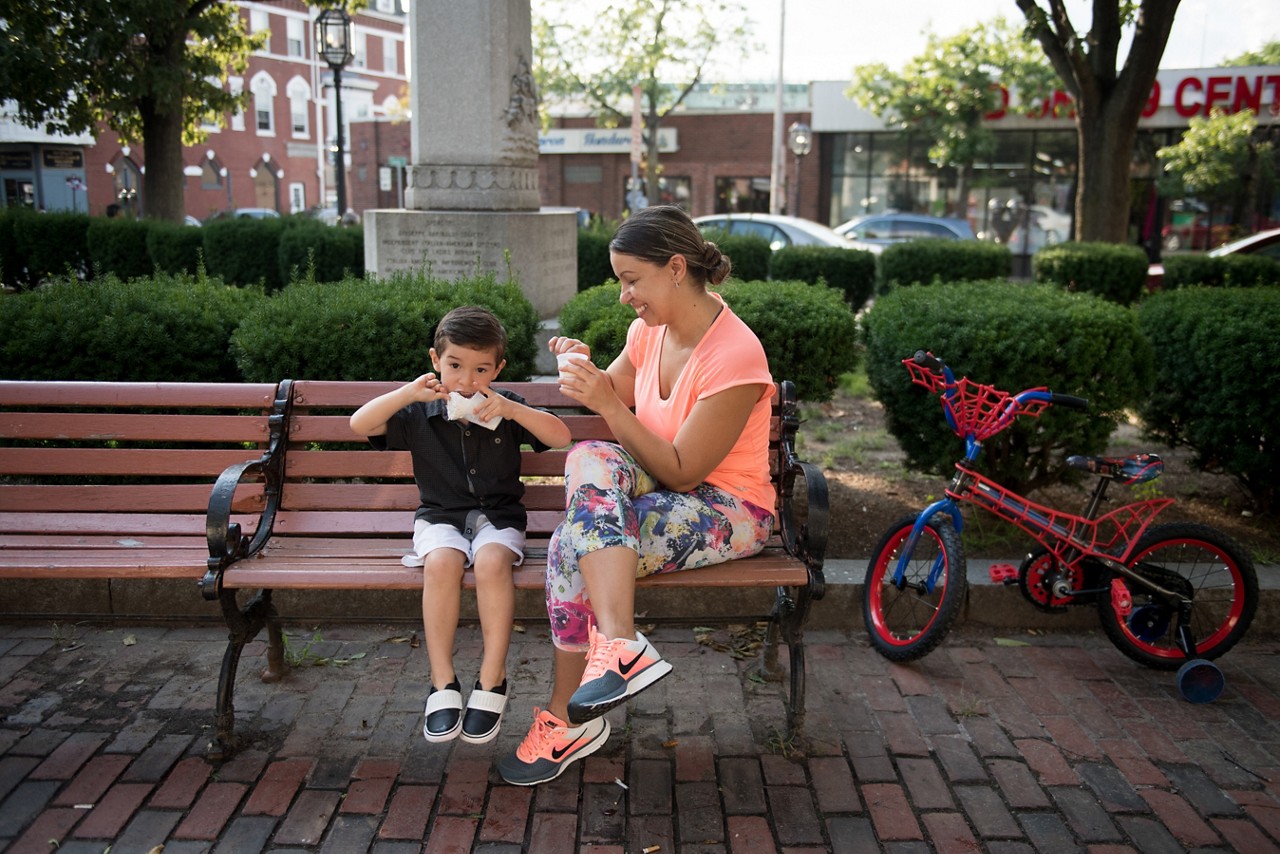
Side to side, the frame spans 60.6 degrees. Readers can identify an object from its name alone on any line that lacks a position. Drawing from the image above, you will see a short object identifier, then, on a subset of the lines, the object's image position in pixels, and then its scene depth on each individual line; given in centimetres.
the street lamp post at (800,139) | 2873
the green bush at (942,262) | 1160
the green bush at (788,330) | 482
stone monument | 799
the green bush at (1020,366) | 453
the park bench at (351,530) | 324
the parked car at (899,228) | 2423
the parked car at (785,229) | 1711
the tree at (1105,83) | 1055
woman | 299
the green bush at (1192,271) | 1145
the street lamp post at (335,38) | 1568
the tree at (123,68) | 1506
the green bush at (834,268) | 1126
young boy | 309
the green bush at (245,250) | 1338
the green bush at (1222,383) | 462
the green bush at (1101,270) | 1115
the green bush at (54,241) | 1466
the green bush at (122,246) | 1422
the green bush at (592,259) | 1164
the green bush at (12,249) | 1477
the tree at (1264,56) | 3367
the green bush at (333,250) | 1198
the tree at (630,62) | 3184
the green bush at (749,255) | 1148
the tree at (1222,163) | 2372
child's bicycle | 385
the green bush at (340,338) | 448
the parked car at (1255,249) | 1280
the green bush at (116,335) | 464
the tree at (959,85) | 2753
